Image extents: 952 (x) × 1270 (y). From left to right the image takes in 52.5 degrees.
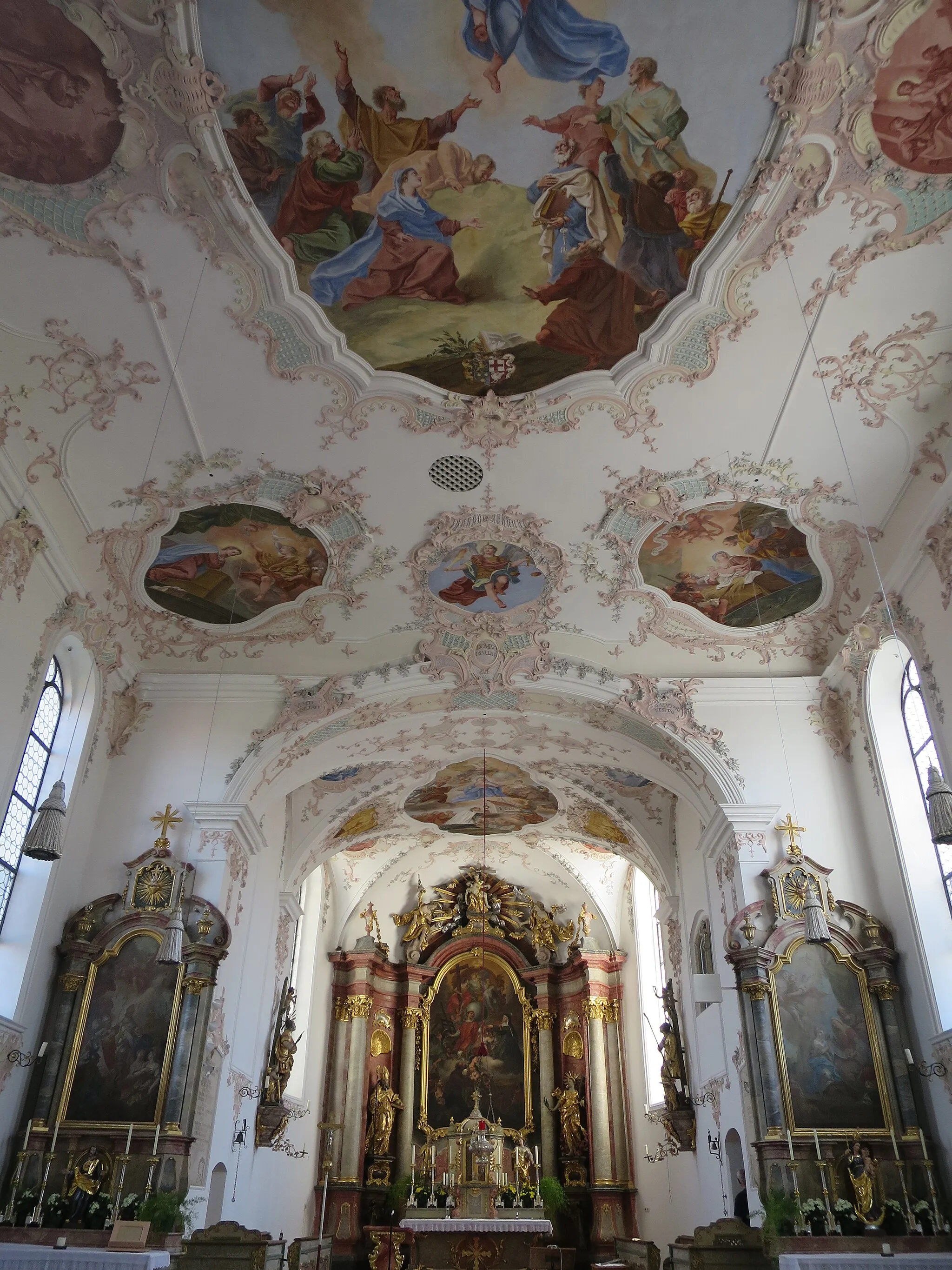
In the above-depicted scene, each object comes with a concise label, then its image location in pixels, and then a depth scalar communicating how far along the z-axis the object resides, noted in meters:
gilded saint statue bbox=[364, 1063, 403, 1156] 21.97
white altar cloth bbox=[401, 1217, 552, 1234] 16.36
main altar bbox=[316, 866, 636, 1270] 20.91
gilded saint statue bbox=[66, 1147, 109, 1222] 10.51
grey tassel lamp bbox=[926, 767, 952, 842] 7.90
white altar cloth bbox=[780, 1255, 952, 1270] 9.30
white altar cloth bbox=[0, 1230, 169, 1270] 9.04
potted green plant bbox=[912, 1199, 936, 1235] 10.16
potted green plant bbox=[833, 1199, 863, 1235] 10.27
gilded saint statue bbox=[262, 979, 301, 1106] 16.20
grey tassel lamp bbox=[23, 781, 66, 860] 8.96
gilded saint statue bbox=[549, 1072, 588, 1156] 21.92
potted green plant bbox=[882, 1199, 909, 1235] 10.16
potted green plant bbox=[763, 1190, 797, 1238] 10.33
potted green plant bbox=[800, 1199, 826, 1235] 10.32
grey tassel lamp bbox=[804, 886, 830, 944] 10.16
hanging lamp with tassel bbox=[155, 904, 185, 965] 10.87
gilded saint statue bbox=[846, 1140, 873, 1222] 10.62
